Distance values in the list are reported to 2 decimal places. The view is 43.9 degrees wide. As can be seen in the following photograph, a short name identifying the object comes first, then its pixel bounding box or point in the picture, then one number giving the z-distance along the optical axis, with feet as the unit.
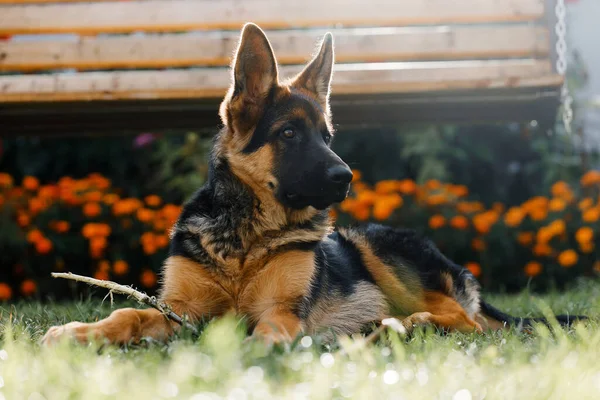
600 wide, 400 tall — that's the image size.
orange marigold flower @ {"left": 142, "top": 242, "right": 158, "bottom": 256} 22.47
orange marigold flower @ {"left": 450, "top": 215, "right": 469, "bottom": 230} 23.38
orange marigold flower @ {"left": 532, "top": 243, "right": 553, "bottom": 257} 23.35
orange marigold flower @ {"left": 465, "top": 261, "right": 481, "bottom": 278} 23.49
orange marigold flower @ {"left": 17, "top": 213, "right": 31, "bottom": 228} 22.49
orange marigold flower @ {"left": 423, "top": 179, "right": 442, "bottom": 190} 24.36
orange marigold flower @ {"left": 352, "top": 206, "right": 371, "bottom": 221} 23.34
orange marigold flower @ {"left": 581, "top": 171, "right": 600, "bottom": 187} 24.40
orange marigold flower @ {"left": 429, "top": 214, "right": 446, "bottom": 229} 23.39
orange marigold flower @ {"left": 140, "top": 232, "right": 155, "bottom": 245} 22.62
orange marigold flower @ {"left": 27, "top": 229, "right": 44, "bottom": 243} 21.85
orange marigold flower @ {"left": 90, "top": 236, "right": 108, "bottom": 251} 22.17
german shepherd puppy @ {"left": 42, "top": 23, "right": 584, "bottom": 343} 11.95
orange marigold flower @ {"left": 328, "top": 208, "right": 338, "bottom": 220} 23.52
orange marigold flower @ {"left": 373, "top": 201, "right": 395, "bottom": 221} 23.03
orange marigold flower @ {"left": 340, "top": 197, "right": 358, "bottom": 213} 23.47
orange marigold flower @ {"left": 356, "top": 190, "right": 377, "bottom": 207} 23.27
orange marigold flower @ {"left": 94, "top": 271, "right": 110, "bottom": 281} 22.50
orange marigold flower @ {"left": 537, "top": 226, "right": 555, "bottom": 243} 23.16
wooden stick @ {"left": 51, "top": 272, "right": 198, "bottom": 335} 10.78
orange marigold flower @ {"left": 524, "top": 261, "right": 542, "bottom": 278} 23.27
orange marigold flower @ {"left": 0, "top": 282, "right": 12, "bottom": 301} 21.54
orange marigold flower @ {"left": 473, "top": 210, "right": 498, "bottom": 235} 23.35
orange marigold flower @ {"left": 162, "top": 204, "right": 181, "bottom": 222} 23.13
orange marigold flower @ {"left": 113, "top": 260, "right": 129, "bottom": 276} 22.45
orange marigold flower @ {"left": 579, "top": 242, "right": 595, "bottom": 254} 23.04
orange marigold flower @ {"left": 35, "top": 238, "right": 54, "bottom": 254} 21.77
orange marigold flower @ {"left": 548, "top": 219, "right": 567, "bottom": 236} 23.07
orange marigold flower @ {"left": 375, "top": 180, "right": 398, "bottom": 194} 23.80
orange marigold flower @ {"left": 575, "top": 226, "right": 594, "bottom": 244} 22.77
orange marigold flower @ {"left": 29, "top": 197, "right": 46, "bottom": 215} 22.76
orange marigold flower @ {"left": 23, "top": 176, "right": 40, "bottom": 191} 23.31
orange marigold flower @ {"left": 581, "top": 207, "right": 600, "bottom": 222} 23.30
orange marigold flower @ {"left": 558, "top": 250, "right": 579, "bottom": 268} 22.85
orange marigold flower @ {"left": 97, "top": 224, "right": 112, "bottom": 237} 22.25
